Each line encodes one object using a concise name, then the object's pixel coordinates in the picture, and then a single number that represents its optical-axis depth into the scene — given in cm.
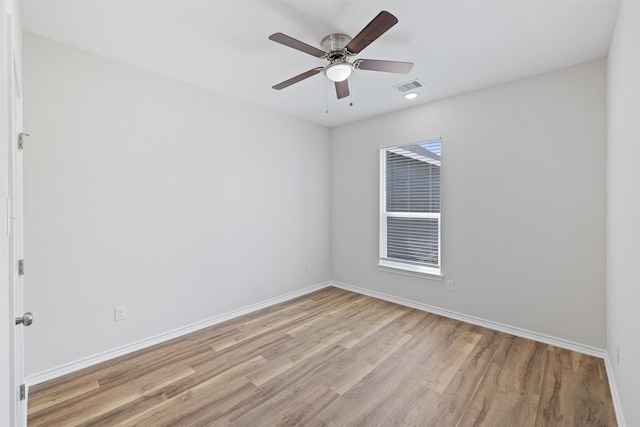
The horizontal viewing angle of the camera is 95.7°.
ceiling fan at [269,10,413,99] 183
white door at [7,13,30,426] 129
